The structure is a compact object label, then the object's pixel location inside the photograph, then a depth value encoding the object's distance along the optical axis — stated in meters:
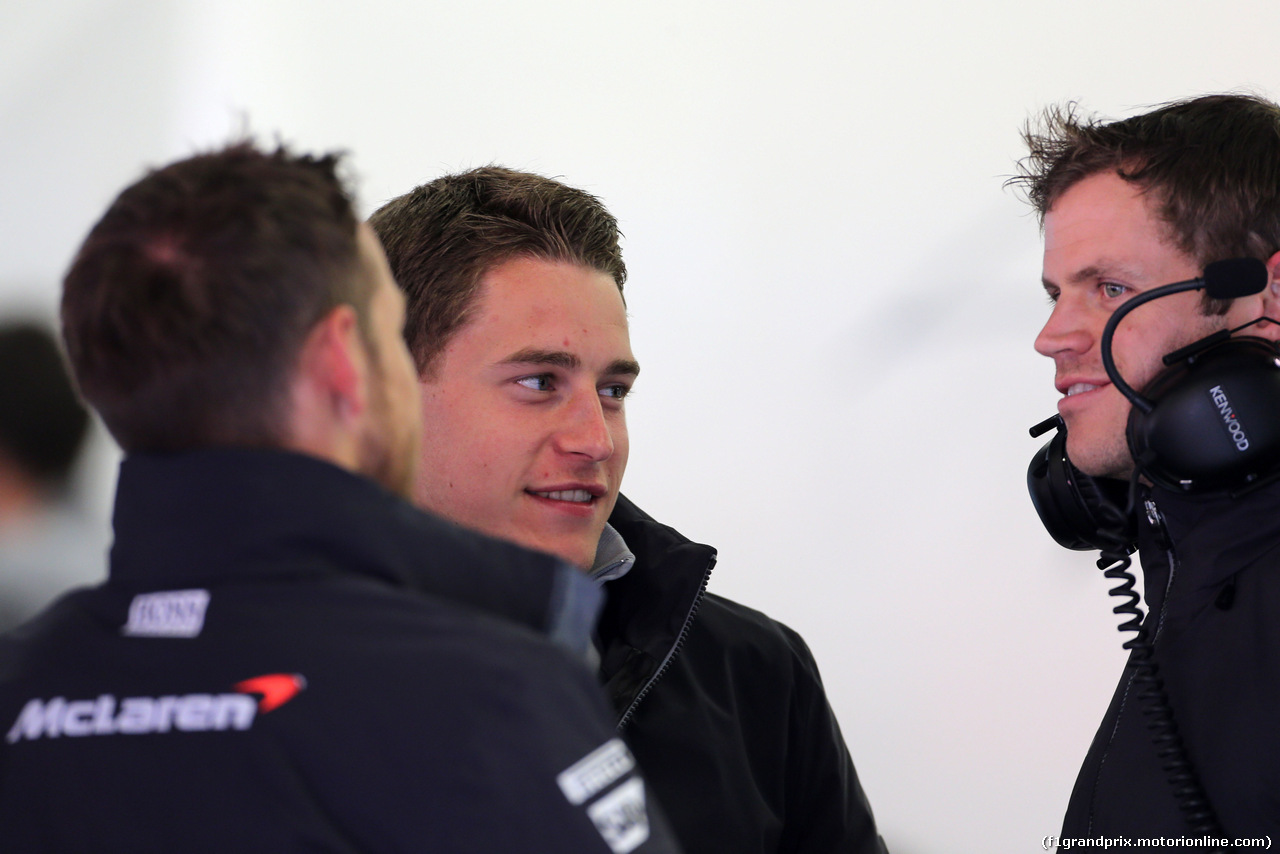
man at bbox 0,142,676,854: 3.37
